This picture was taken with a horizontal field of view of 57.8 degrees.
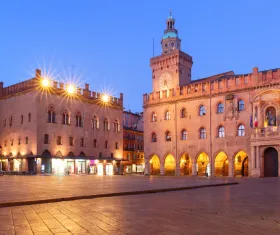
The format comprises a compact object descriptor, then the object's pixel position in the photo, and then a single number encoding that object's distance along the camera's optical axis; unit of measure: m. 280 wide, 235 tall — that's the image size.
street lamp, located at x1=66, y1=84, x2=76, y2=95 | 37.34
